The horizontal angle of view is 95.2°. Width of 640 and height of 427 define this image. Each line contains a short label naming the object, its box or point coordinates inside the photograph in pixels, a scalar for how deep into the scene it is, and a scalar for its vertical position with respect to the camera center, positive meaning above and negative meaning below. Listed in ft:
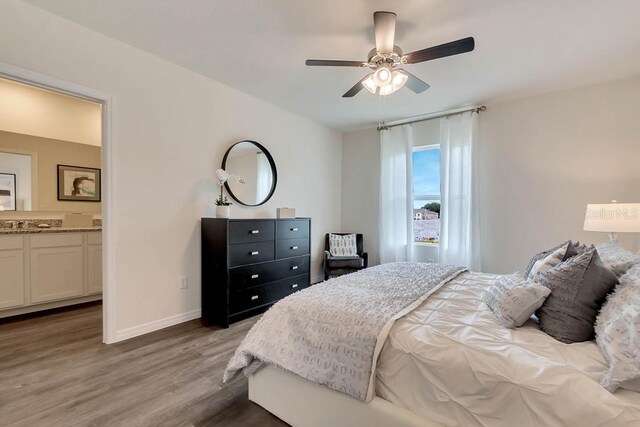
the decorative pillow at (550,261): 4.99 -0.85
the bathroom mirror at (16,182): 11.08 +1.01
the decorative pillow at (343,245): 14.53 -1.74
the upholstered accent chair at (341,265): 13.26 -2.48
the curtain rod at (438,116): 12.12 +4.22
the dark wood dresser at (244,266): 9.25 -1.94
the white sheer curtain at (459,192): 12.00 +0.81
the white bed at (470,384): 2.99 -1.94
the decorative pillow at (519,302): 4.26 -1.35
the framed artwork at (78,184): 12.39 +1.08
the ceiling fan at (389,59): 6.01 +3.39
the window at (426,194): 13.74 +0.82
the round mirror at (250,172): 10.93 +1.49
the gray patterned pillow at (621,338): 2.94 -1.40
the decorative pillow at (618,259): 4.45 -0.78
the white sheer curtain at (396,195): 13.83 +0.77
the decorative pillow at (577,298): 3.88 -1.18
